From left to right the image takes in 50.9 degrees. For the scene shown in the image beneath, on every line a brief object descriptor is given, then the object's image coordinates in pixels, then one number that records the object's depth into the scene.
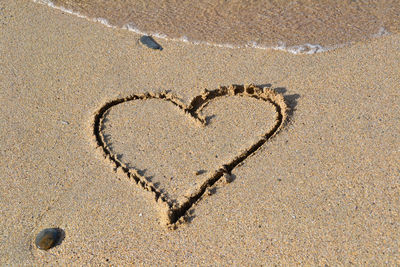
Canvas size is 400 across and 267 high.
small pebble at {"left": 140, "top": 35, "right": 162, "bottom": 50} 3.82
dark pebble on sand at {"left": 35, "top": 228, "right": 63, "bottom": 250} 2.46
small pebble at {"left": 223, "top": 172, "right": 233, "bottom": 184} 2.69
